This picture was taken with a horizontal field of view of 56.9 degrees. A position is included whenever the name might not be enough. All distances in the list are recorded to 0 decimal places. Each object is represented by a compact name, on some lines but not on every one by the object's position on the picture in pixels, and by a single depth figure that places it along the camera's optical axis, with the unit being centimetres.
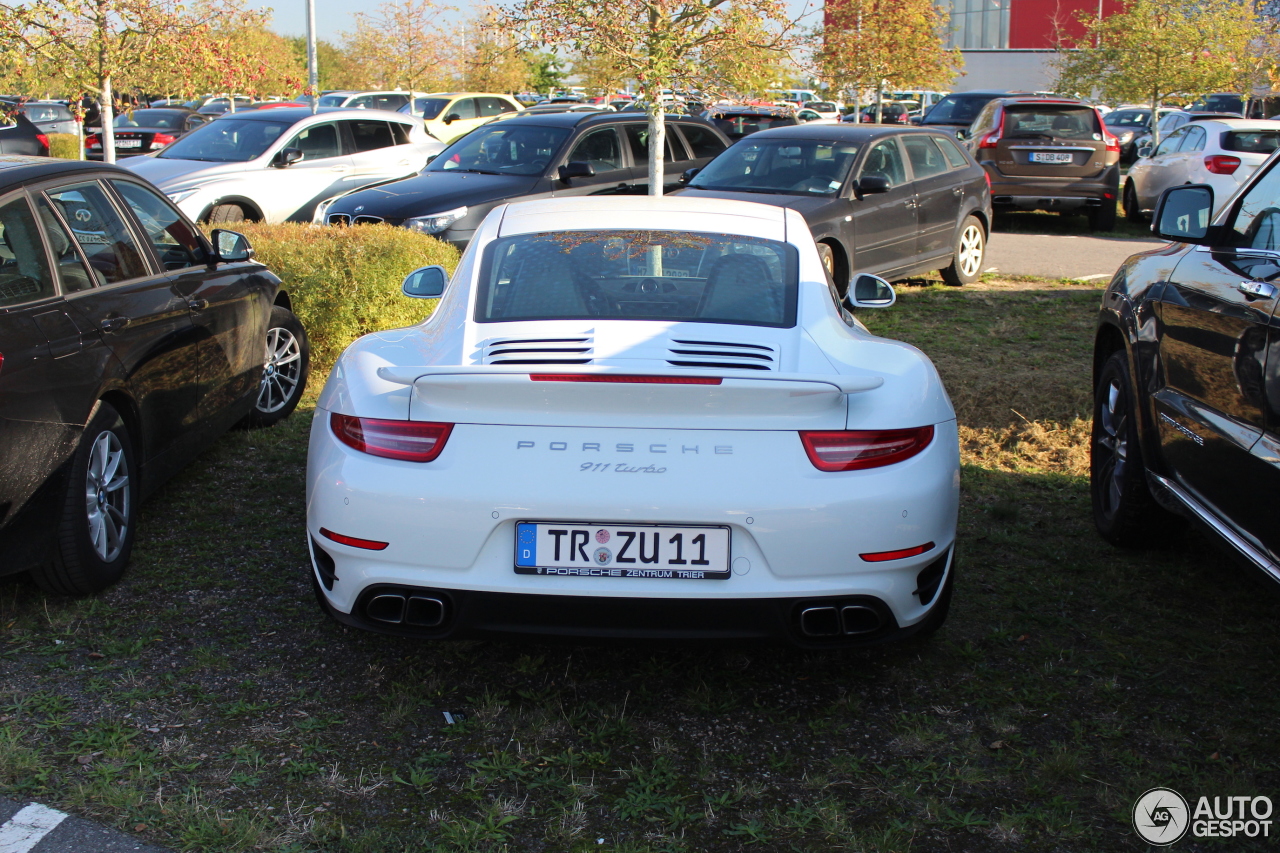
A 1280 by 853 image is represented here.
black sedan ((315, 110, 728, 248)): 1049
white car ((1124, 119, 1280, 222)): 1393
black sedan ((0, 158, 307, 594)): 379
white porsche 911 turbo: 306
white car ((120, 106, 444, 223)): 1203
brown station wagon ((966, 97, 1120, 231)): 1494
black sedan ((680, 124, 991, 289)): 986
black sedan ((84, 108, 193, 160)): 2352
